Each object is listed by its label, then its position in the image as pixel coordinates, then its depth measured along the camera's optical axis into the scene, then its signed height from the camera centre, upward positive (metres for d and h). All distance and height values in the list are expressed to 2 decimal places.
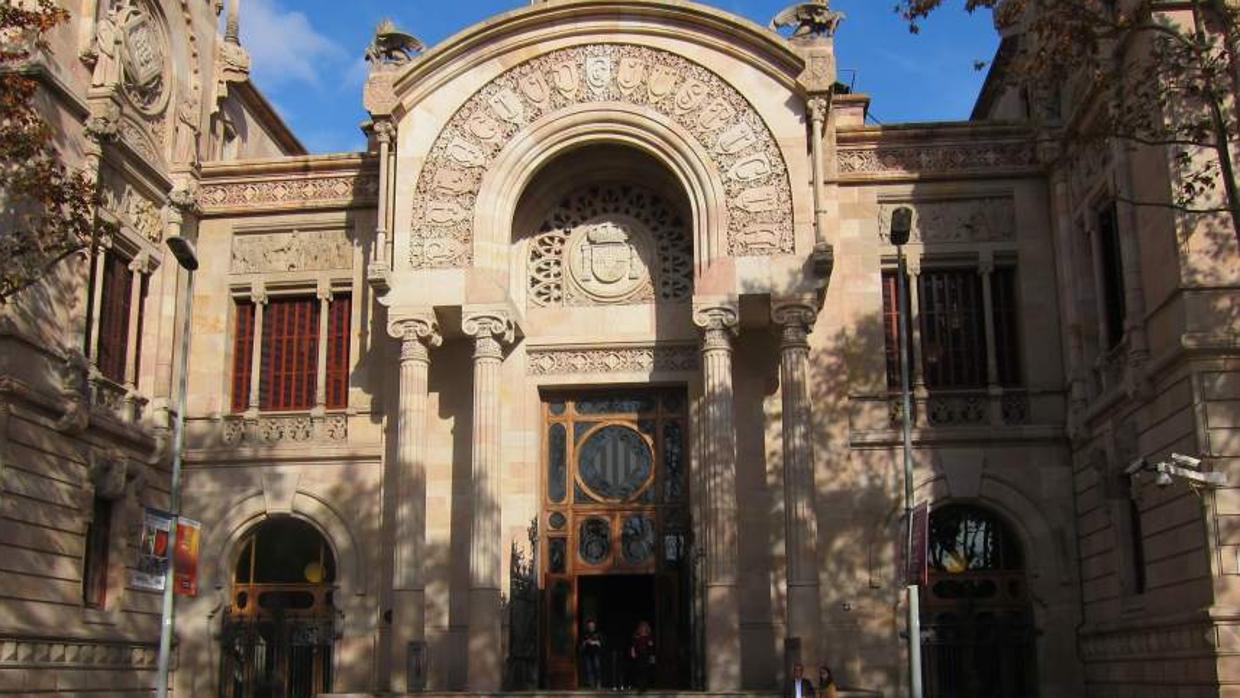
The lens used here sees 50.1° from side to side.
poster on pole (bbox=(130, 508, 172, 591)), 17.58 +1.33
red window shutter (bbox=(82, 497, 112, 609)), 22.78 +1.62
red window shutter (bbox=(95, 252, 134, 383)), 23.91 +6.00
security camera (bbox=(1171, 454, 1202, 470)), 17.75 +2.43
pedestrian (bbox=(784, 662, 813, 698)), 20.05 -0.54
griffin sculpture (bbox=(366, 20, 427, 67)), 25.19 +11.26
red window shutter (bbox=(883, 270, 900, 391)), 25.28 +6.12
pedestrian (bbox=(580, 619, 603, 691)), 23.69 -0.07
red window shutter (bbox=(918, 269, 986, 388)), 25.14 +5.94
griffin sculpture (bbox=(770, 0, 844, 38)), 24.47 +11.37
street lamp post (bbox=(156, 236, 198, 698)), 17.98 +2.25
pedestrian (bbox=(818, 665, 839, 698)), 20.14 -0.53
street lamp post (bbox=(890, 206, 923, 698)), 16.62 +2.11
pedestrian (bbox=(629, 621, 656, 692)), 22.69 -0.04
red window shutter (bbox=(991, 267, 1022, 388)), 25.06 +5.95
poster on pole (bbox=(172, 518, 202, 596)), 18.37 +1.28
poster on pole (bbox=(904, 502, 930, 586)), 16.78 +1.27
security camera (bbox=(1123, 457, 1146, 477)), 19.02 +2.53
